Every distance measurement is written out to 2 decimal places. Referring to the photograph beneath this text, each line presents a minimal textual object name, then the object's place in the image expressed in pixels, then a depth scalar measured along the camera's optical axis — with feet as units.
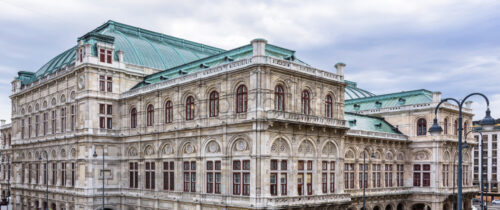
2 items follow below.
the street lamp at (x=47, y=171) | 189.30
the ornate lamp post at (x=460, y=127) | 64.59
